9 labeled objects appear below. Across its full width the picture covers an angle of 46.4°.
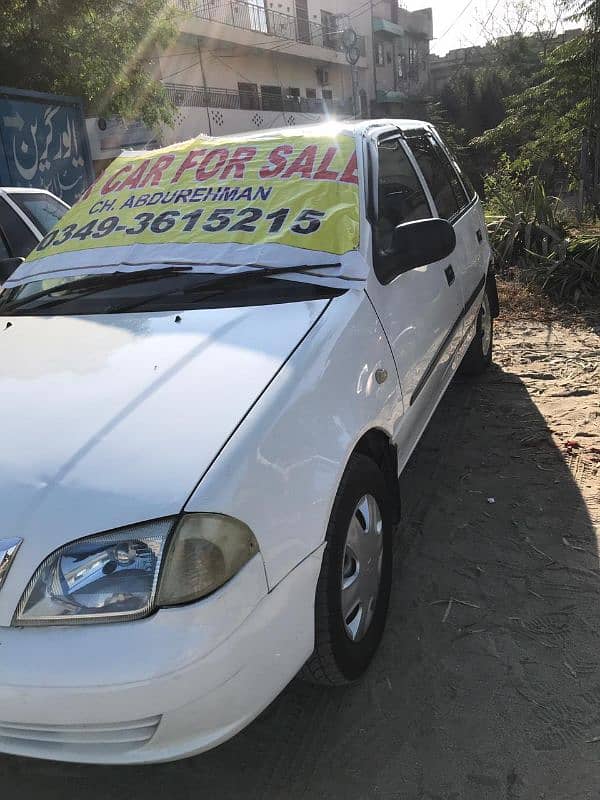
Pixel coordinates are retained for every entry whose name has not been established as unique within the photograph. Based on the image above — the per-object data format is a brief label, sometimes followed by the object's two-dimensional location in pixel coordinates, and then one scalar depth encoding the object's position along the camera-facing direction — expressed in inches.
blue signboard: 388.2
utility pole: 1067.9
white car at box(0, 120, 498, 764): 63.4
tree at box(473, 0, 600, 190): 465.9
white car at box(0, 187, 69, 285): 200.1
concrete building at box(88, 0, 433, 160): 932.0
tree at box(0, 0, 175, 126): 443.8
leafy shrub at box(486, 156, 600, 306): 281.1
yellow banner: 109.3
